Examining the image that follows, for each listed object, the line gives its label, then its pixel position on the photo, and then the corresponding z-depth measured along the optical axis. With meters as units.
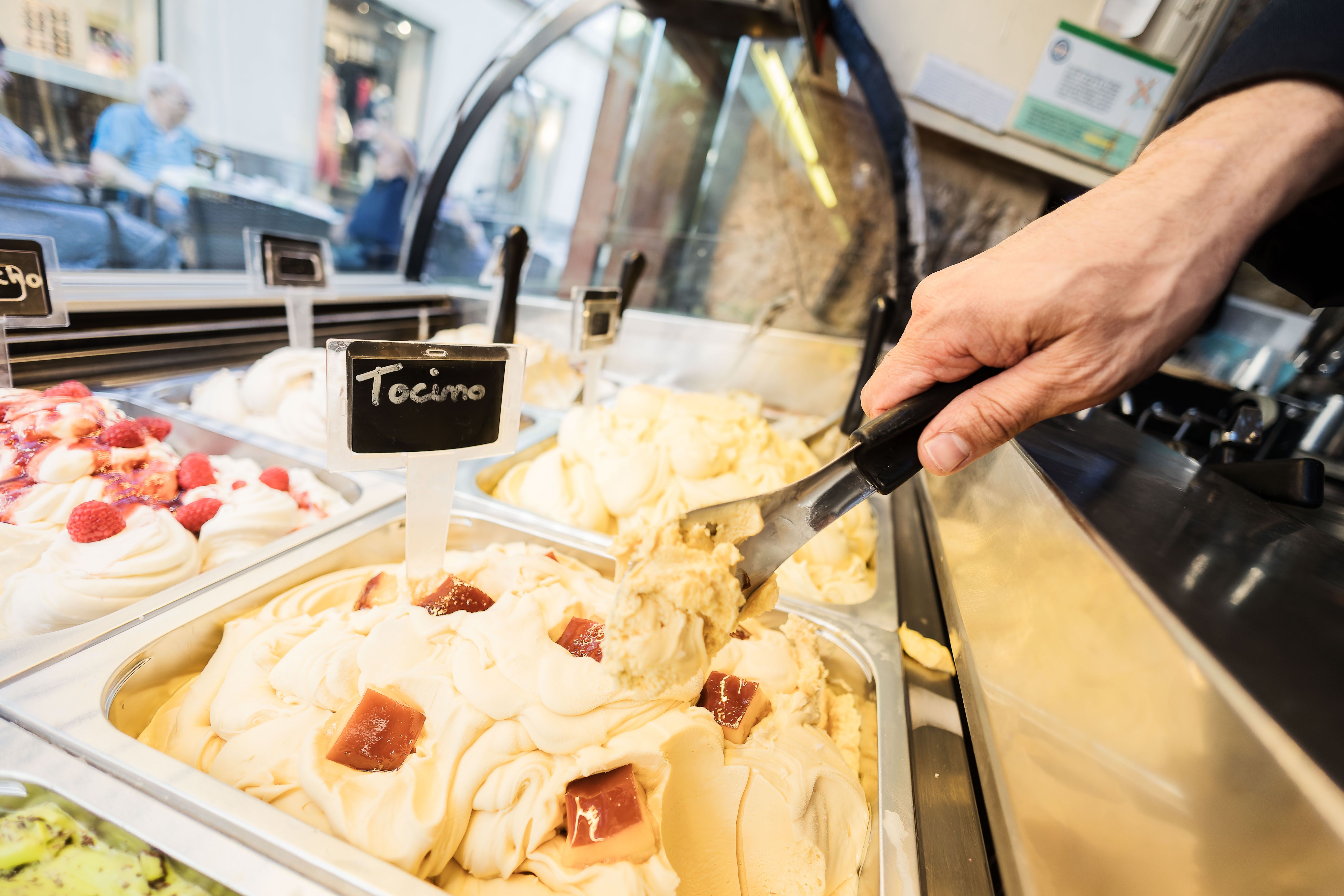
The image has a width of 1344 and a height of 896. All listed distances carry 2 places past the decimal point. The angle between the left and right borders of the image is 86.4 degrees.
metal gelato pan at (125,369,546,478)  0.46
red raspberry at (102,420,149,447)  0.39
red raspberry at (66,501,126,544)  0.33
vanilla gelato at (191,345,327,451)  0.50
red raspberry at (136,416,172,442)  0.42
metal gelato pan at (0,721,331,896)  0.23
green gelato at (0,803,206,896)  0.23
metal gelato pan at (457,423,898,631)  0.41
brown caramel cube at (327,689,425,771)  0.27
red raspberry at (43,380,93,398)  0.40
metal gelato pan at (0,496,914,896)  0.24
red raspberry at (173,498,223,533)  0.38
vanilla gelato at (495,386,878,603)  0.48
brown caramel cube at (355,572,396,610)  0.35
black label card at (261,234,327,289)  0.57
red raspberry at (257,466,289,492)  0.41
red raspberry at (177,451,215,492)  0.40
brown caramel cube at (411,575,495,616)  0.33
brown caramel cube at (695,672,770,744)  0.32
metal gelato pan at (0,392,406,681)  0.28
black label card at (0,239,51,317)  0.38
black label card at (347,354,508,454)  0.31
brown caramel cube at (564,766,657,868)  0.27
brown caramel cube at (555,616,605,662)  0.31
